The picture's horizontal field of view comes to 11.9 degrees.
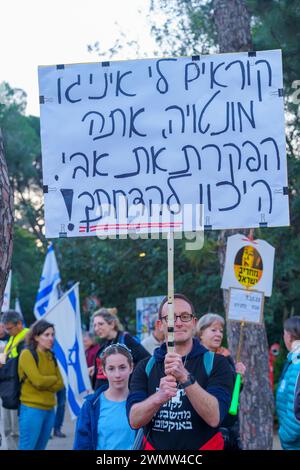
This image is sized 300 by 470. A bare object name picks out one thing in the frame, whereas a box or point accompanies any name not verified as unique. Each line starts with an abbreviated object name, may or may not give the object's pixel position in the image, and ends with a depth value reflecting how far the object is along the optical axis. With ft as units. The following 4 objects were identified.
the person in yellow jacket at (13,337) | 53.28
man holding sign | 22.27
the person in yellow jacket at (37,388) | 49.26
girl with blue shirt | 28.72
